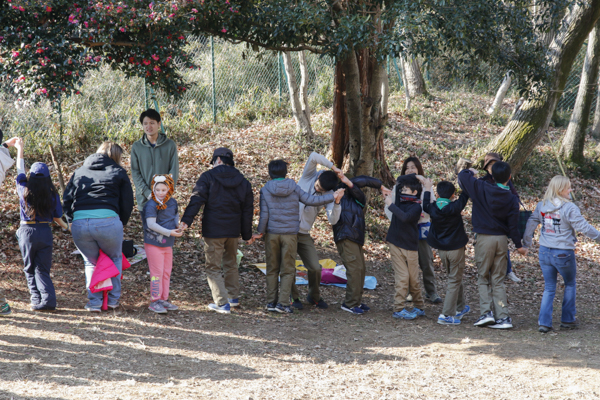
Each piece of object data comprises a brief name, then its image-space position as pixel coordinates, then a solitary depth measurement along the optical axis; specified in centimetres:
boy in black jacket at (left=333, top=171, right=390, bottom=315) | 1186
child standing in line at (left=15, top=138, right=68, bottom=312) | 1011
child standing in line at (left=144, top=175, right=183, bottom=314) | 1072
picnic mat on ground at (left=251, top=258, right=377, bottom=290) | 1427
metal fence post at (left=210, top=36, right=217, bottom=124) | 2607
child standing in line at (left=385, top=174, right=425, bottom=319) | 1151
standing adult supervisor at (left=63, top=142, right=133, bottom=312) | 1026
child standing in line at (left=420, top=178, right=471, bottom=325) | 1155
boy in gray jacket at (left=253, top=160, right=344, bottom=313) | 1147
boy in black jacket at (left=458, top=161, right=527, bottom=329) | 1121
